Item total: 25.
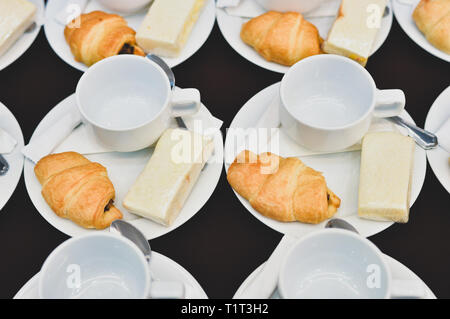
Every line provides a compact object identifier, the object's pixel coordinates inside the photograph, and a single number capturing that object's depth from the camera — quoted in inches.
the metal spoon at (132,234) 33.4
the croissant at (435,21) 39.9
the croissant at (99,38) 40.3
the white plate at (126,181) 34.6
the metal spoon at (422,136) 36.5
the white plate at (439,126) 35.6
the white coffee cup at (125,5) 43.0
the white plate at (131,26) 41.5
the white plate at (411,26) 40.8
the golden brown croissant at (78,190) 33.9
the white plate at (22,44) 42.7
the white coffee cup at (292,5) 42.0
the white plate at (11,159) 36.2
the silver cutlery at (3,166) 37.0
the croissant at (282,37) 39.8
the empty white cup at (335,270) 29.5
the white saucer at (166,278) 31.7
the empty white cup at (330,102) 34.7
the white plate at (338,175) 34.1
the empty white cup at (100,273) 29.1
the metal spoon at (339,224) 33.4
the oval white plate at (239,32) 41.0
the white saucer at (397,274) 31.9
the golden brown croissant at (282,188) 33.5
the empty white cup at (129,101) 35.1
